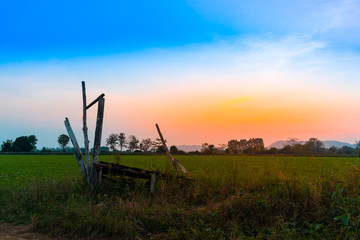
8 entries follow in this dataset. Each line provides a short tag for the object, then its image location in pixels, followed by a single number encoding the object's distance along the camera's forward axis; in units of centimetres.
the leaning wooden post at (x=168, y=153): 957
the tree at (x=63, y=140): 13362
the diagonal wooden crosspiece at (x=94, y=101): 936
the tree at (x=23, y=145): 10039
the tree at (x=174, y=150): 7012
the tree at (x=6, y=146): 9888
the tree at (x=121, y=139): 10572
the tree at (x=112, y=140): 10631
